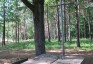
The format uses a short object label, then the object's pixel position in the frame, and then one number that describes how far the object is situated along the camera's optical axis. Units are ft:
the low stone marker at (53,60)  11.72
